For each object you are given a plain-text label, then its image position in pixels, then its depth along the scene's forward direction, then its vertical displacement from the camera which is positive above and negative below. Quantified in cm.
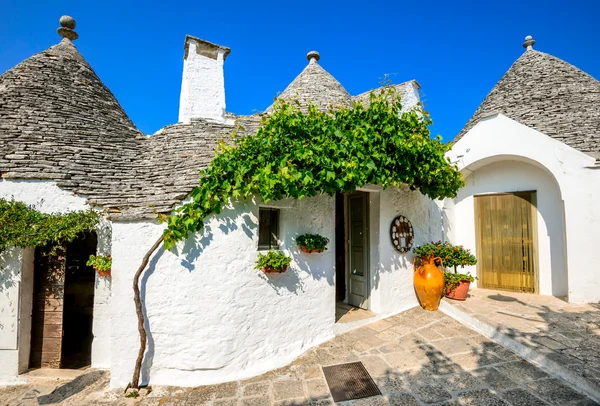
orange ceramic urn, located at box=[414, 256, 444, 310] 646 -138
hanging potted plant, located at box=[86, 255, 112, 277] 498 -74
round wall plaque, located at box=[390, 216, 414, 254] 653 -29
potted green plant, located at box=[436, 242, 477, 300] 659 -125
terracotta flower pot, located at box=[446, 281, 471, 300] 671 -160
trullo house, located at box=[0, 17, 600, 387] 461 -7
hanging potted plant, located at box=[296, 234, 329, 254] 523 -39
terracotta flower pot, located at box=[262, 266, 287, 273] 477 -80
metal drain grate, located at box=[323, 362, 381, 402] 403 -237
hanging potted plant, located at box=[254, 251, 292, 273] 475 -67
